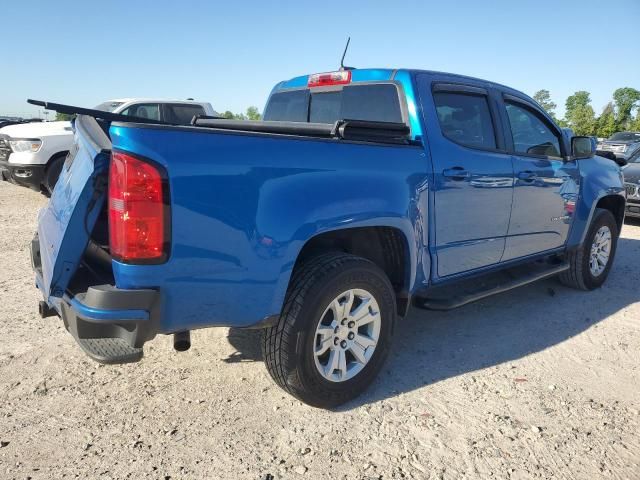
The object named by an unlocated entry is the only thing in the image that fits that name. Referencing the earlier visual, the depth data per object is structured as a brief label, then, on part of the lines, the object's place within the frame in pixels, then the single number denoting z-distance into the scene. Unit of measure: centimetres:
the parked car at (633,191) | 866
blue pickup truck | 210
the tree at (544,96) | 10166
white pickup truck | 826
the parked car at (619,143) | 1833
